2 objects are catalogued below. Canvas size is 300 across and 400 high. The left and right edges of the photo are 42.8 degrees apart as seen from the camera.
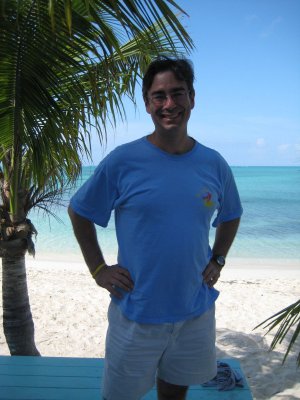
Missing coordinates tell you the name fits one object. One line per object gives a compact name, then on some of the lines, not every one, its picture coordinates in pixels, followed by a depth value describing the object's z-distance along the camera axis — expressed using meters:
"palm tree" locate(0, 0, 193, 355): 1.88
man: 1.64
